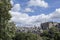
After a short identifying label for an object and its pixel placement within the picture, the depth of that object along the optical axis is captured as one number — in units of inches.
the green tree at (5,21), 394.3
